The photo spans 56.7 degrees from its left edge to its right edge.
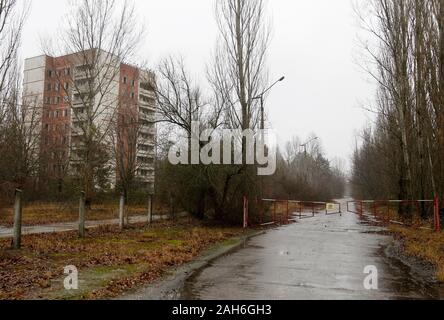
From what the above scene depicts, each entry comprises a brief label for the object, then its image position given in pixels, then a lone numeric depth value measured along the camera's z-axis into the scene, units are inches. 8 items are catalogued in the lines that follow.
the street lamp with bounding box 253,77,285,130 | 866.1
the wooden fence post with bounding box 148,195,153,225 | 872.0
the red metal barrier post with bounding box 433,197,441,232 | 675.4
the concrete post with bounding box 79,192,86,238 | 611.5
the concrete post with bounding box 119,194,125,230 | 723.4
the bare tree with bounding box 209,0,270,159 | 847.1
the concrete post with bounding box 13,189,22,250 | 463.1
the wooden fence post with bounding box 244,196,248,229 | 805.9
